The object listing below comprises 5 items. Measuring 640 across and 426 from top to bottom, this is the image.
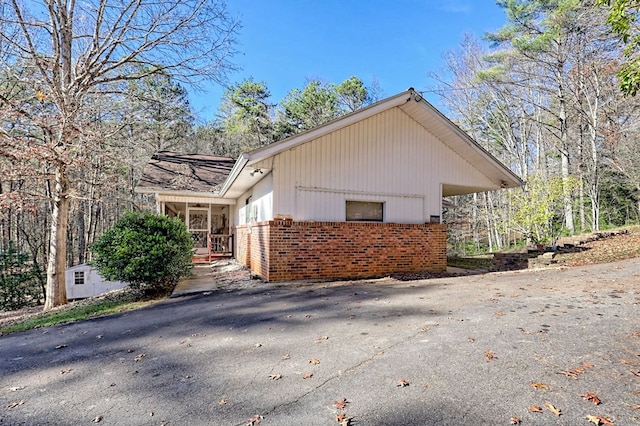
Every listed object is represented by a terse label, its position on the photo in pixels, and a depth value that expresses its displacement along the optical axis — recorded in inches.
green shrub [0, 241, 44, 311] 509.0
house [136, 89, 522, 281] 322.3
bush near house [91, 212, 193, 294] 287.3
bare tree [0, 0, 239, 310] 305.4
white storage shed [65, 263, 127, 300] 487.5
